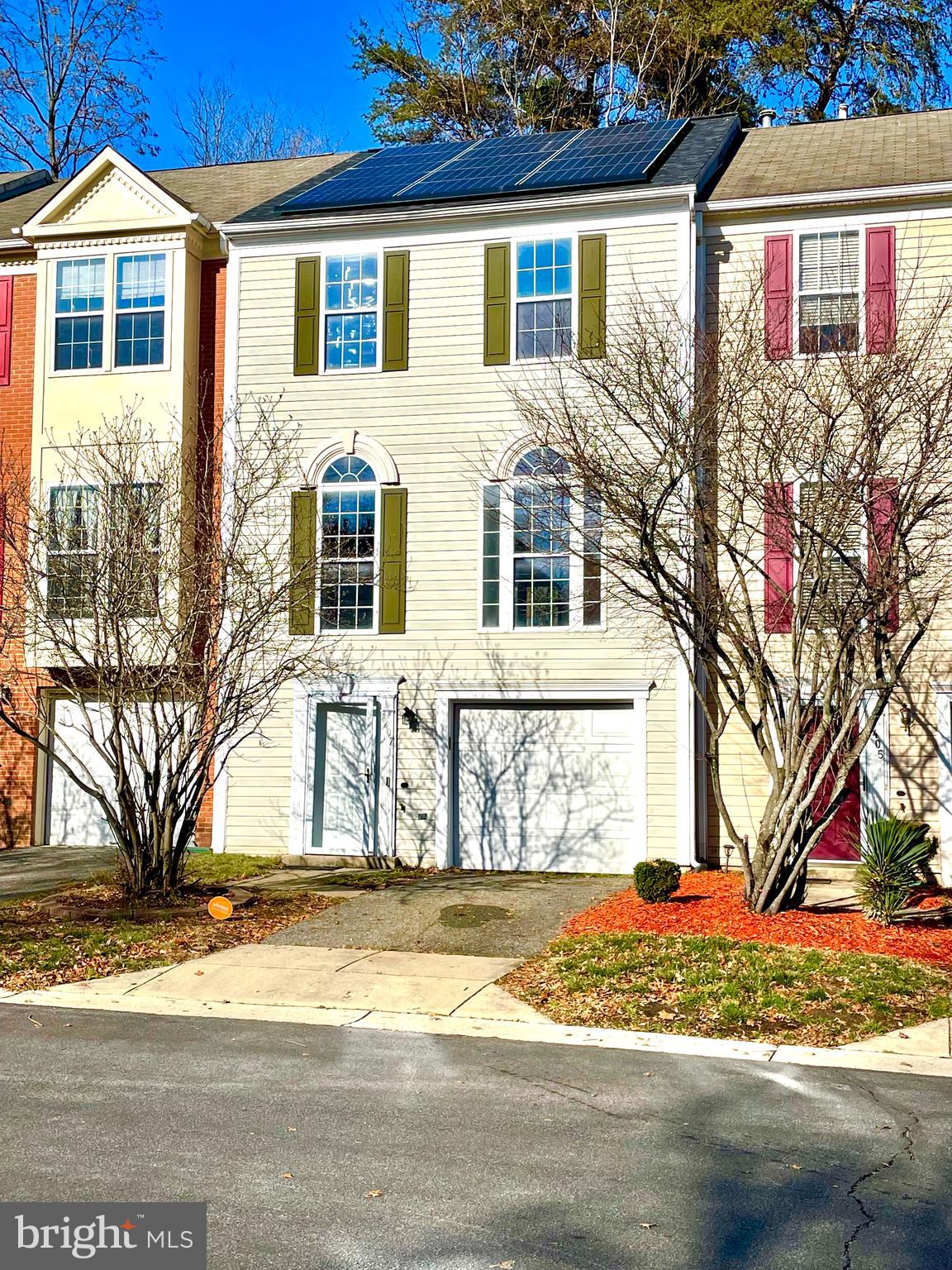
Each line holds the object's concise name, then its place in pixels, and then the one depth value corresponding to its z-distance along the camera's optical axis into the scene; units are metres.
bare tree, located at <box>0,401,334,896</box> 13.41
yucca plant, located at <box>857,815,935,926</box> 11.78
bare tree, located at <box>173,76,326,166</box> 35.28
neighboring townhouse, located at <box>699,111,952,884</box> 15.49
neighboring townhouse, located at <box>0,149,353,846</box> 18.06
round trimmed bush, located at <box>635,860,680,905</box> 12.76
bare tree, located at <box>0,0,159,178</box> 30.41
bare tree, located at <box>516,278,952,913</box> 11.64
